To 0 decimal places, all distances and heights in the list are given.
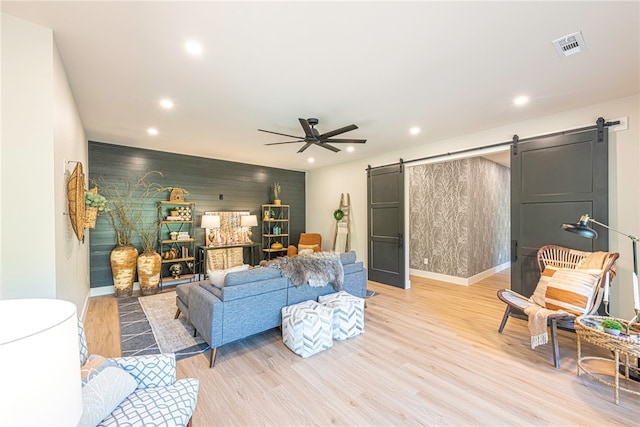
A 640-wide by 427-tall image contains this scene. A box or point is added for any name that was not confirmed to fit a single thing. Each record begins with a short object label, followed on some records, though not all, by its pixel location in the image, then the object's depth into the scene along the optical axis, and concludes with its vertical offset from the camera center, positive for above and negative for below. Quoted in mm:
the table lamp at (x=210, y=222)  5508 -168
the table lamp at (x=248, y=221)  6094 -177
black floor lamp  2264 -234
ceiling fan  3323 +956
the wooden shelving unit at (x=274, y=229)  6754 -406
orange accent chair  6562 -779
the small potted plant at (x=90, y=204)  2912 +121
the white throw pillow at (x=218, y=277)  2846 -676
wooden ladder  6289 -428
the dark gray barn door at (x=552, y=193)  3127 +197
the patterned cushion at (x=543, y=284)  2996 -843
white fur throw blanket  3078 -668
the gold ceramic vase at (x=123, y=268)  4570 -899
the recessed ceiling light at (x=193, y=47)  2016 +1257
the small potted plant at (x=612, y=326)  2128 -949
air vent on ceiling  1962 +1225
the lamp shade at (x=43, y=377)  585 -379
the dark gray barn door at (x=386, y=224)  5137 -261
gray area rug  2834 -1387
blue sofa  2564 -919
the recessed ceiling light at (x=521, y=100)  2959 +1211
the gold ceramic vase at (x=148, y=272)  4715 -1000
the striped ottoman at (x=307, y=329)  2709 -1182
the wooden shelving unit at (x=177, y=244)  5234 -610
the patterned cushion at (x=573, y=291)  2626 -817
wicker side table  1969 -1010
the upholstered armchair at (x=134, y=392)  1210 -894
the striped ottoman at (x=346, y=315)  3037 -1170
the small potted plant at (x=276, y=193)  6761 +490
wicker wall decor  2342 +158
